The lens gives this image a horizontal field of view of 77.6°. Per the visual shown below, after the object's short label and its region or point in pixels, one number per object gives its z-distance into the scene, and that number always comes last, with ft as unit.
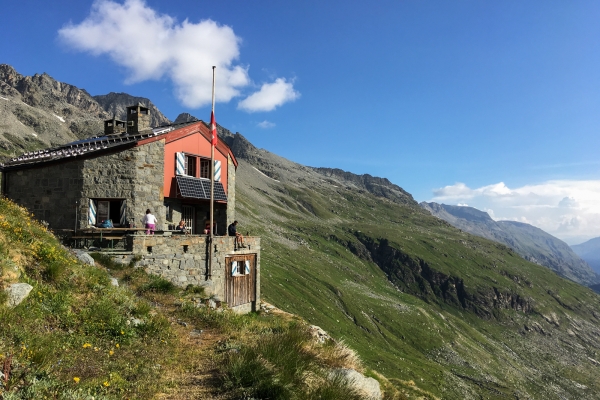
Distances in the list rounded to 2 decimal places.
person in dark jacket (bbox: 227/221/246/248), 74.32
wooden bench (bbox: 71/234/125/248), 60.80
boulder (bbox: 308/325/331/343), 51.60
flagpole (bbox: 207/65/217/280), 66.59
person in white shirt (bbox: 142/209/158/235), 67.56
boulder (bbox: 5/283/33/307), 29.91
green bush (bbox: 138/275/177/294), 53.36
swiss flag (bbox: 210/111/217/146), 72.02
